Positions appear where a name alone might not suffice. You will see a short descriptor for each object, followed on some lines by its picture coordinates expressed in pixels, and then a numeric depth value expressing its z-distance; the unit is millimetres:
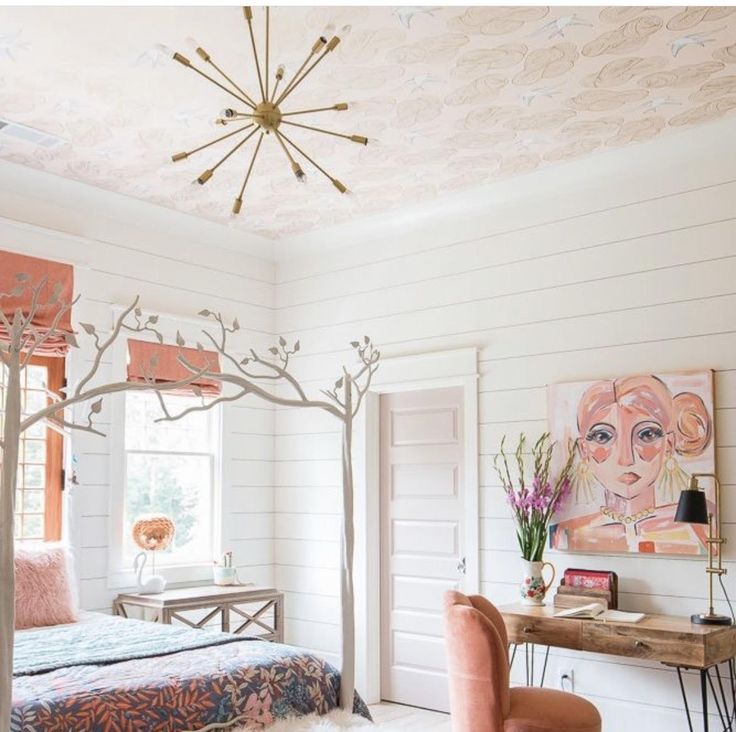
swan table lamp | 5184
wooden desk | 3826
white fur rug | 3213
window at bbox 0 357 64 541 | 4922
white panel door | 5418
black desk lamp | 3998
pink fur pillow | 4273
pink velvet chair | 3727
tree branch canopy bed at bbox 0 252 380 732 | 2480
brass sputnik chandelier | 2986
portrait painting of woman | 4344
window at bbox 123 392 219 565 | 5473
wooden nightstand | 4996
